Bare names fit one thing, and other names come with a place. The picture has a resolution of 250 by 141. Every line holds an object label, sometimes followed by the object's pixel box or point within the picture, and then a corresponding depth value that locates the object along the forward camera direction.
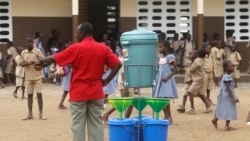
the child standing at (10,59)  19.12
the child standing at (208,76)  13.51
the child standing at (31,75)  11.29
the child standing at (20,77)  14.88
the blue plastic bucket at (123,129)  7.59
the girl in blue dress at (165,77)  10.80
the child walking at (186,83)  12.59
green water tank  8.07
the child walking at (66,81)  13.00
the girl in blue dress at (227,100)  10.20
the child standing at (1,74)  18.58
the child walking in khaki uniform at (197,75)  12.27
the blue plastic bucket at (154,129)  7.54
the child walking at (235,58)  17.86
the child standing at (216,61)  18.19
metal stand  8.04
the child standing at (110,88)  12.73
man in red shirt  7.24
